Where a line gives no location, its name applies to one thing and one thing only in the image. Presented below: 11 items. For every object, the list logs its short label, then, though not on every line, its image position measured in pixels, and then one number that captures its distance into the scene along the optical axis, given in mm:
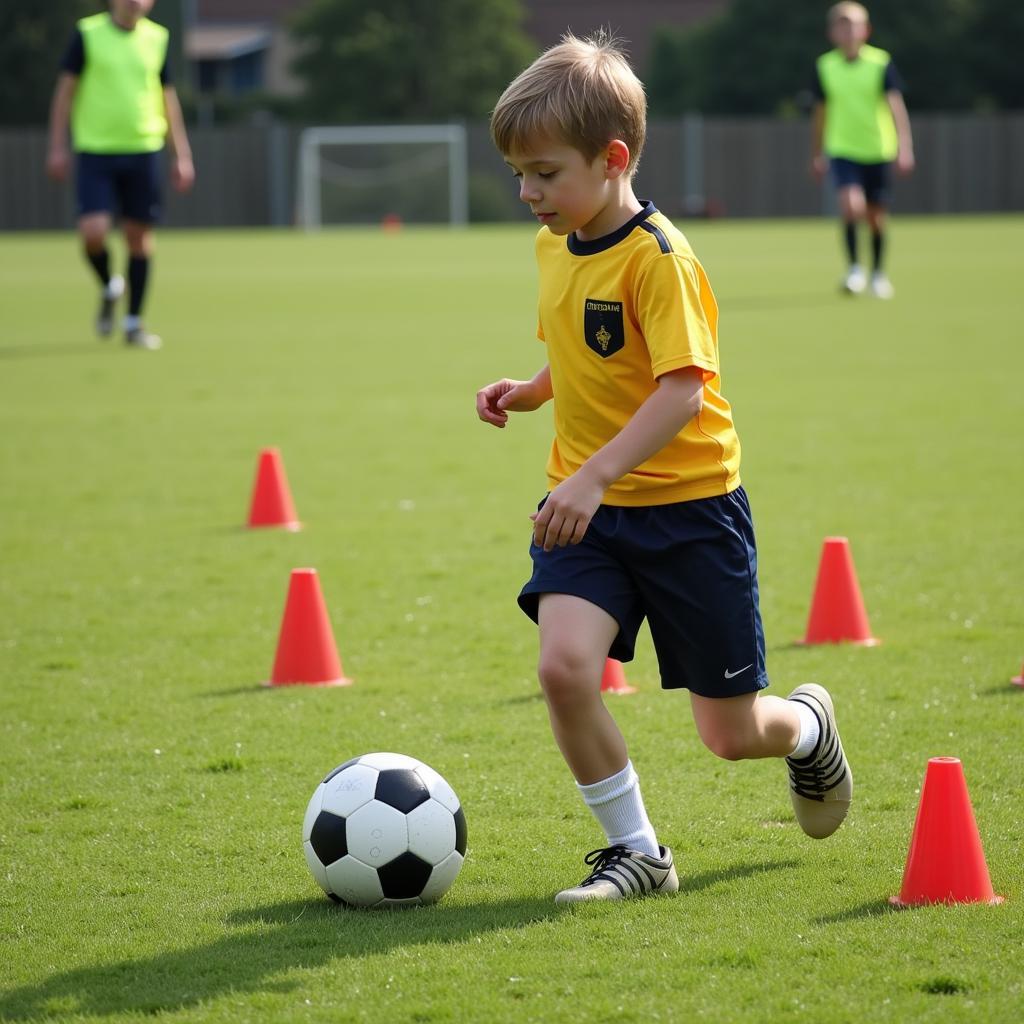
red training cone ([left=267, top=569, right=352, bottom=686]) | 11133
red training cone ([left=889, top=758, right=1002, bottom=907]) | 7125
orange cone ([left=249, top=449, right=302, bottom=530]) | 16172
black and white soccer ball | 7437
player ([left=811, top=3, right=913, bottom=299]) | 36156
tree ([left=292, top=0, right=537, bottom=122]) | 120375
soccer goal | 83937
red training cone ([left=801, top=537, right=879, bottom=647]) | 11703
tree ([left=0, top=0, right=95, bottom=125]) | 109375
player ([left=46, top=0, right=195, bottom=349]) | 27719
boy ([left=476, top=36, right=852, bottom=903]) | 7223
